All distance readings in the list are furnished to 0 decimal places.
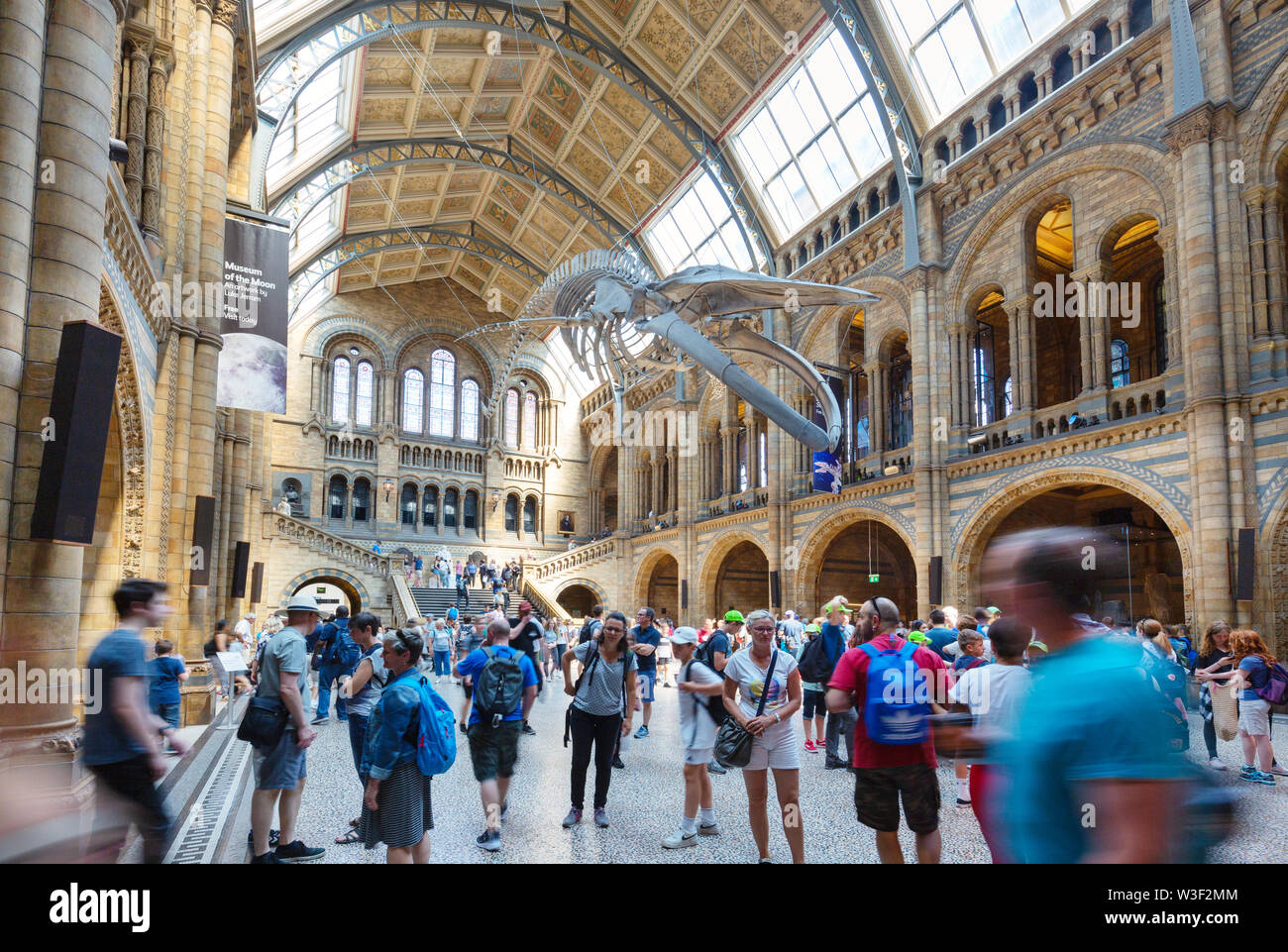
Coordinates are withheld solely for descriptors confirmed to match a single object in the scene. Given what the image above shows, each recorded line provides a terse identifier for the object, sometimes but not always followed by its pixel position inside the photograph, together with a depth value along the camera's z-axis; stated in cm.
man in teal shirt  159
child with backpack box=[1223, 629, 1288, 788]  646
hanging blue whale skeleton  945
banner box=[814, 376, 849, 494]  1759
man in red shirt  350
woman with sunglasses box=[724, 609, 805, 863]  430
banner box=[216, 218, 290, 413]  1140
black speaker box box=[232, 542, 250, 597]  1573
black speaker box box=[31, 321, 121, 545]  447
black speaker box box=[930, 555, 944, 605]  1662
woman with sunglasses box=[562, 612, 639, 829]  557
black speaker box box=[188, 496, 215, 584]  983
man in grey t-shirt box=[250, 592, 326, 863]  438
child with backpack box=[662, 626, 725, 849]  488
